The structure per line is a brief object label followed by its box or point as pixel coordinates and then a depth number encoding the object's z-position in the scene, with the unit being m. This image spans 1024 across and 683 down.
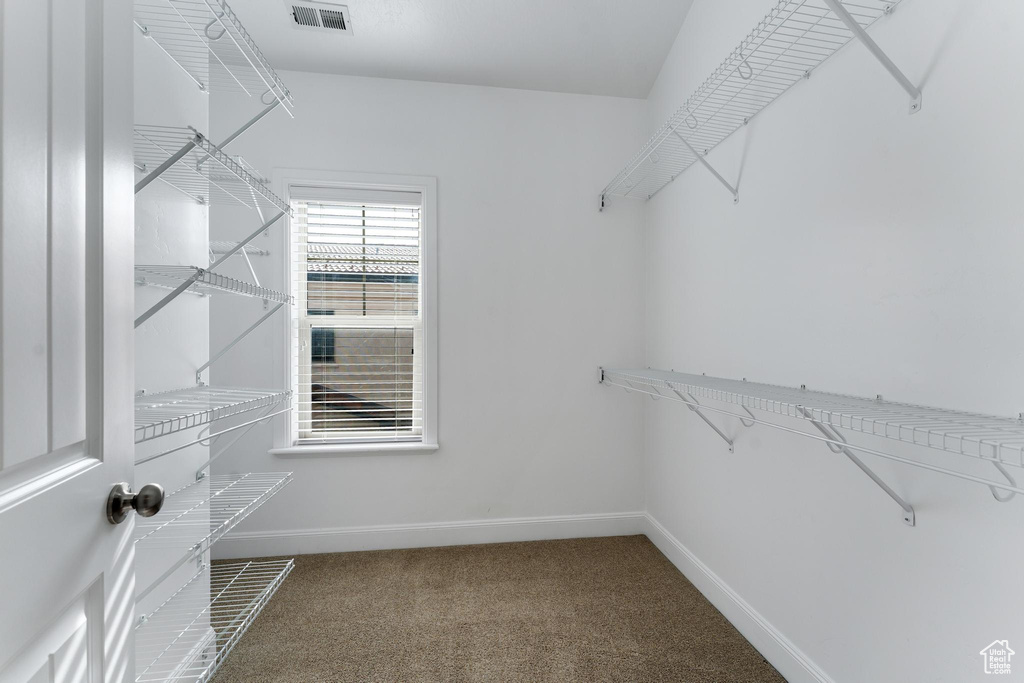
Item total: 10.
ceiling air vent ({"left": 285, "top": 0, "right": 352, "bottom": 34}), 2.06
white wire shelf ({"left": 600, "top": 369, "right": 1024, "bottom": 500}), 0.83
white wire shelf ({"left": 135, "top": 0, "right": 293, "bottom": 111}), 1.21
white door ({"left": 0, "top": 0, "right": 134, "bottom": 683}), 0.51
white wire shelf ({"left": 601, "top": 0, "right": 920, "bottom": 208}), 1.33
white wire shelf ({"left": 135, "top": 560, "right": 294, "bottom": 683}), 1.25
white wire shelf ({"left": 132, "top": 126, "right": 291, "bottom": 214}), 1.06
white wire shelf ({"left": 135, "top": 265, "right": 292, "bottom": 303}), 1.10
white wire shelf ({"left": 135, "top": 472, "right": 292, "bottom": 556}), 1.23
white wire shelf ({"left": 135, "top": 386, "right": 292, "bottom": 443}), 0.97
